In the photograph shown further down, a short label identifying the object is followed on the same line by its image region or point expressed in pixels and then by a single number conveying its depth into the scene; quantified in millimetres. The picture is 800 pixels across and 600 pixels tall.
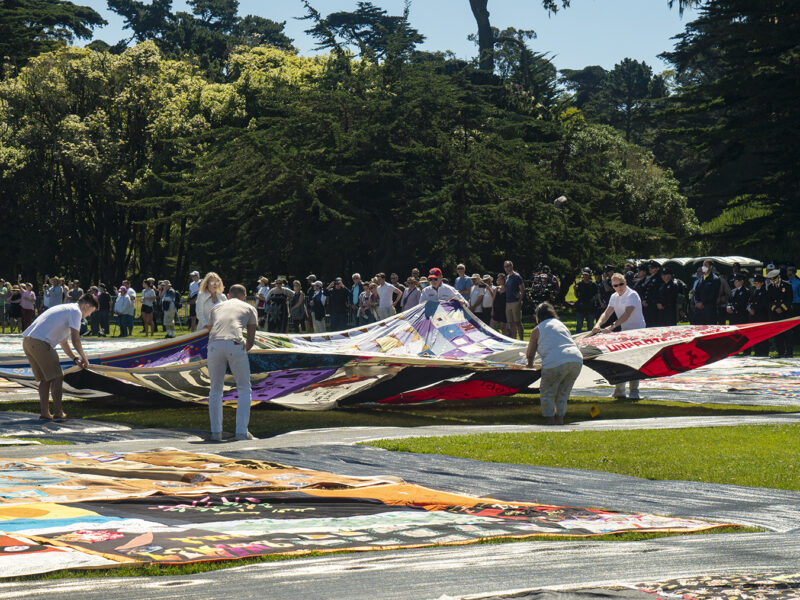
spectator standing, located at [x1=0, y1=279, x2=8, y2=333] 41281
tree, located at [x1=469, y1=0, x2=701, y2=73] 66100
